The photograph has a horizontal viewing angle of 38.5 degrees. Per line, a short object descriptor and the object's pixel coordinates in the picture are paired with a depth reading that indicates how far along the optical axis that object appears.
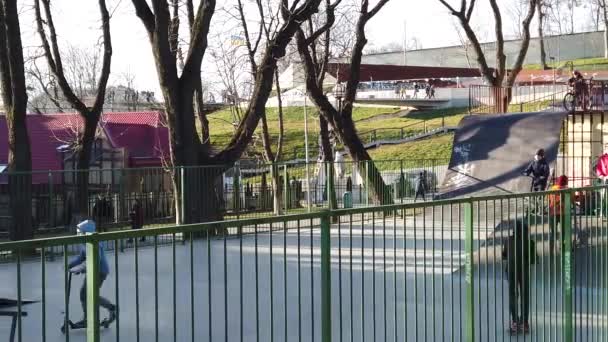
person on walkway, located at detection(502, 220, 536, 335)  7.50
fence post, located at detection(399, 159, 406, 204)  28.47
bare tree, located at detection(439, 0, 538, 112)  31.67
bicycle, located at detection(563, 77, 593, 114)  24.94
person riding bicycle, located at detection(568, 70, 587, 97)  25.05
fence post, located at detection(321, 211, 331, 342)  5.32
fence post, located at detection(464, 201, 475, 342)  6.44
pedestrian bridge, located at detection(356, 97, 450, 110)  71.62
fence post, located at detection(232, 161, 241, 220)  23.20
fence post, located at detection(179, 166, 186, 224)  21.00
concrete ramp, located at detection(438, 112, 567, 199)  21.03
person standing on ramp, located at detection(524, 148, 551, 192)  19.84
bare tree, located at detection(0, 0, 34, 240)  20.25
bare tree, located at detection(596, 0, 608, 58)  70.12
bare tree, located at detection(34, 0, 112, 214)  24.16
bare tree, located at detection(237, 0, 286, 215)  24.38
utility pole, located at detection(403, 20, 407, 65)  103.50
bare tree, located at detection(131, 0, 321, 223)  22.80
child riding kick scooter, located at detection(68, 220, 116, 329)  7.45
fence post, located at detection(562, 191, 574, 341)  7.75
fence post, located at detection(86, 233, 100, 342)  4.15
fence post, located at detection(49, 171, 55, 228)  19.30
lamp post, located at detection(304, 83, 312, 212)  24.66
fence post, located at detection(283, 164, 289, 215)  24.48
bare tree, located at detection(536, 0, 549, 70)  34.51
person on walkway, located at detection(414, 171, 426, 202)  28.69
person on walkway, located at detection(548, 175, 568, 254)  7.72
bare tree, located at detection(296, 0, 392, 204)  26.62
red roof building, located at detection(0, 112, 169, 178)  33.47
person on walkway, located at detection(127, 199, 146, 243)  20.49
